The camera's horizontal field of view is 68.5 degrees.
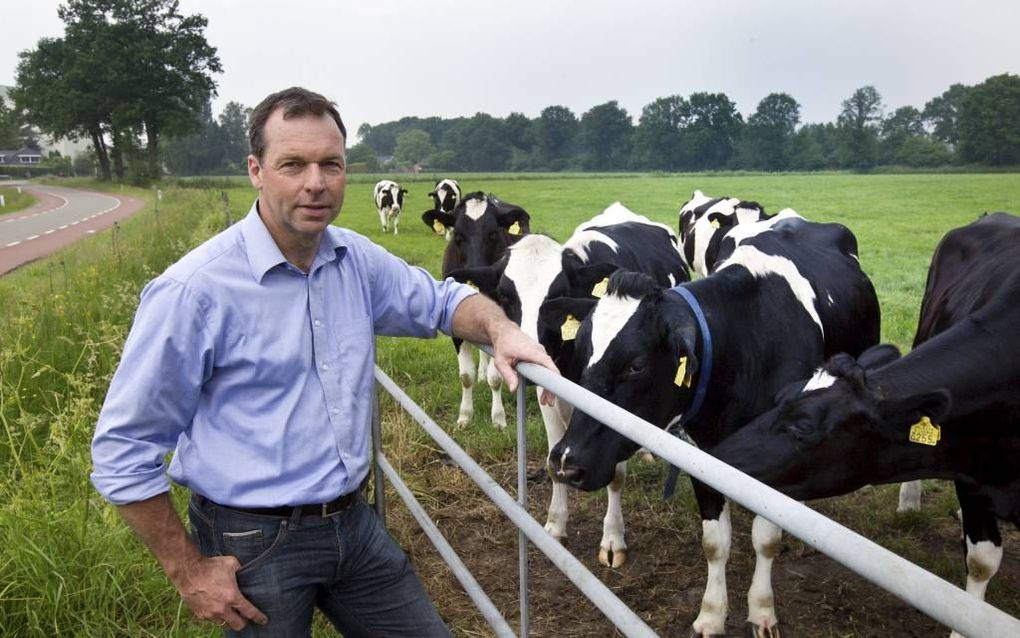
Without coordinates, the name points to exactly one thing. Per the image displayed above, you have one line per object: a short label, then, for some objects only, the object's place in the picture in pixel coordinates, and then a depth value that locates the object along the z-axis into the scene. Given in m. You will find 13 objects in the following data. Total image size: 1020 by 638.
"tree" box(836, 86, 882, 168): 74.25
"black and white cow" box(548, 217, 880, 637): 3.10
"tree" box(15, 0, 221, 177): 52.36
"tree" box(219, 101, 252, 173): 103.96
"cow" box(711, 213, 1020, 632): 2.77
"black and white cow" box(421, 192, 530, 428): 7.41
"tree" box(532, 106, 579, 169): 96.62
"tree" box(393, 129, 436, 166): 103.94
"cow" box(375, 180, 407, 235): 20.98
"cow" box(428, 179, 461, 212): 18.38
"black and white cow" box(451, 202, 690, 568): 4.25
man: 1.92
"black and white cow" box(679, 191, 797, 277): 9.88
